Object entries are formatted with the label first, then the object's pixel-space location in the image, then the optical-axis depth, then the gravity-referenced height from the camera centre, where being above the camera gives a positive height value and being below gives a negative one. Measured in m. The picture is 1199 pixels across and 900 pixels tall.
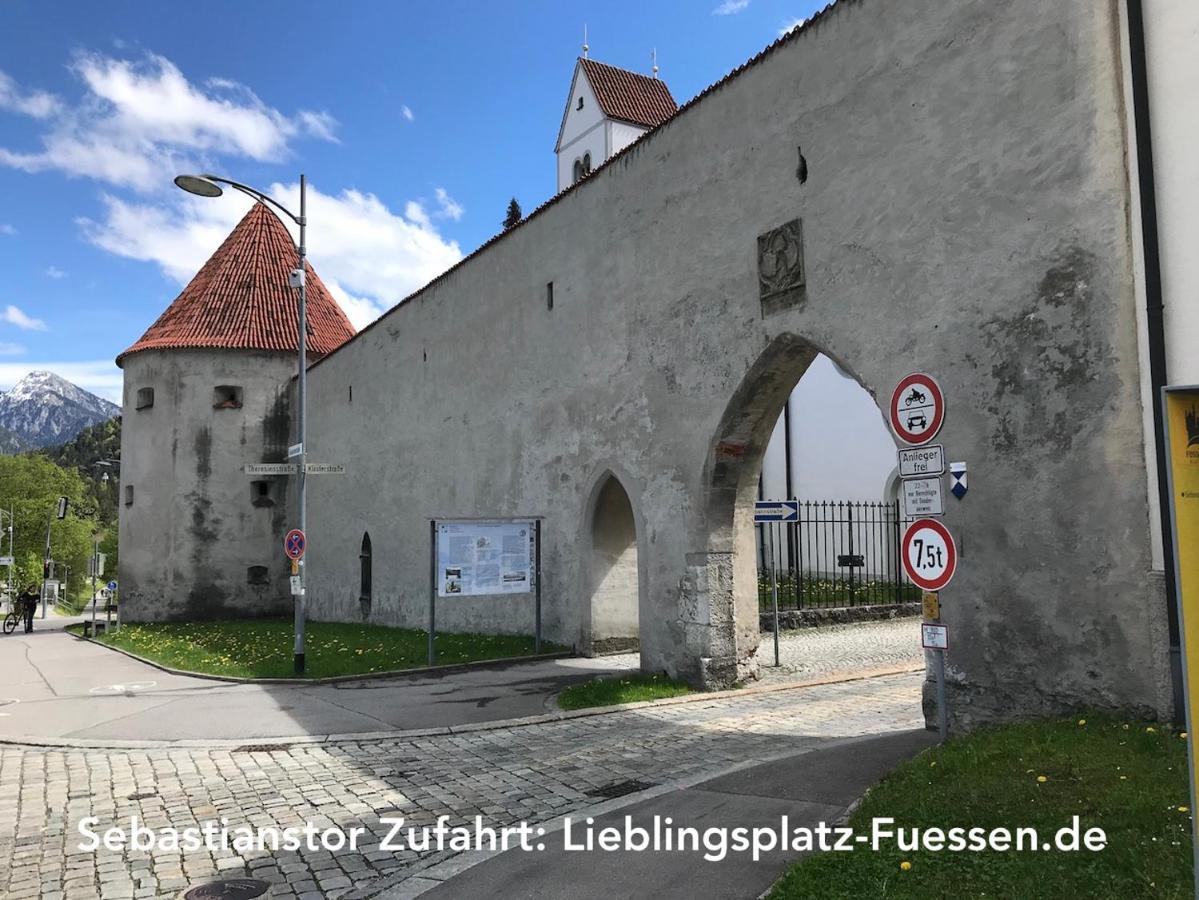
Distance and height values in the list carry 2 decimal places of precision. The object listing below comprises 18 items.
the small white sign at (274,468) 15.36 +1.19
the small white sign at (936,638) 6.95 -0.90
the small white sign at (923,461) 6.75 +0.49
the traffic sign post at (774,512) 14.38 +0.25
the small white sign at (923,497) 6.74 +0.21
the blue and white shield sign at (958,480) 8.50 +0.42
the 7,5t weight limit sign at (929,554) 6.59 -0.23
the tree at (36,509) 75.00 +2.68
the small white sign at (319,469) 15.68 +1.18
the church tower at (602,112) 41.66 +20.46
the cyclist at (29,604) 33.62 -2.46
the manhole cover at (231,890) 5.15 -2.10
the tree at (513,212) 56.09 +20.68
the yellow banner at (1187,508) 3.28 +0.04
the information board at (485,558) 14.90 -0.44
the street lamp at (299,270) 13.73 +4.62
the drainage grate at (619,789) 7.14 -2.13
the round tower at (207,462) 29.88 +2.62
